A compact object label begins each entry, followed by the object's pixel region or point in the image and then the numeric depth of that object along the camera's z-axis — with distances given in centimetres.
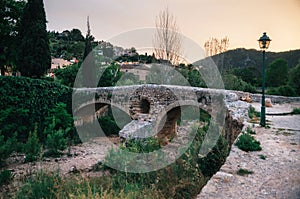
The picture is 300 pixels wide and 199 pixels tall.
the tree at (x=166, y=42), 1912
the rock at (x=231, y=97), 987
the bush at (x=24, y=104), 1094
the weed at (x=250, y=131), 566
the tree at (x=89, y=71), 1619
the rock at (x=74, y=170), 841
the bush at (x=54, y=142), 1050
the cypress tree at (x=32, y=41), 1282
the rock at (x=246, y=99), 1179
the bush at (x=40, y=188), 506
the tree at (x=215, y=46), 2105
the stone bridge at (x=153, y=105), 1041
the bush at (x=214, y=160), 534
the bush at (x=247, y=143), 474
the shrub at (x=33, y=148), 966
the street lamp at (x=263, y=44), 641
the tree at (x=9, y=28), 1341
